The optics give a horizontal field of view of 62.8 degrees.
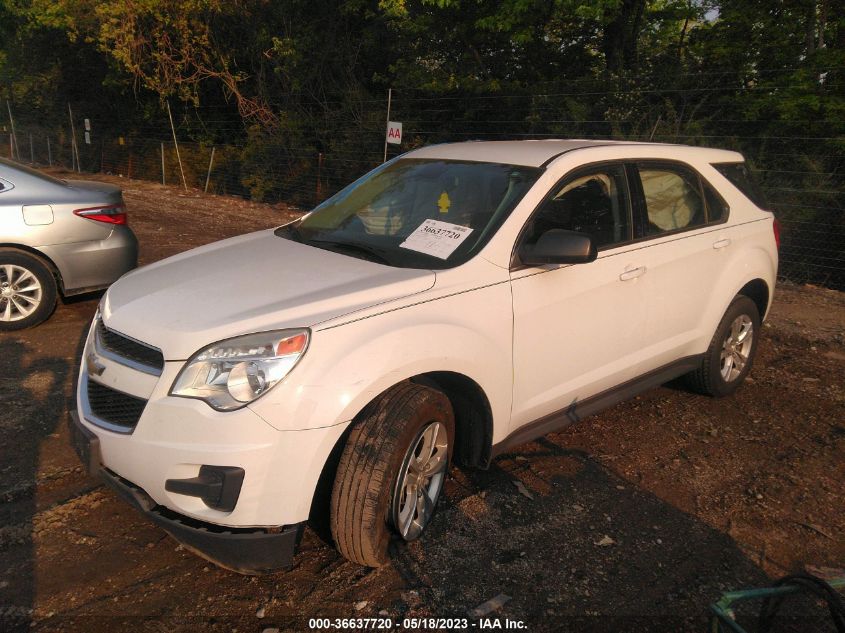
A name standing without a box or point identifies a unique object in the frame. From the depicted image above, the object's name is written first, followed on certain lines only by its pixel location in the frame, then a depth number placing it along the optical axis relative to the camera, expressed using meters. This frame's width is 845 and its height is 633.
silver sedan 5.69
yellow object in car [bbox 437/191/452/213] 3.63
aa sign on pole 11.94
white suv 2.53
